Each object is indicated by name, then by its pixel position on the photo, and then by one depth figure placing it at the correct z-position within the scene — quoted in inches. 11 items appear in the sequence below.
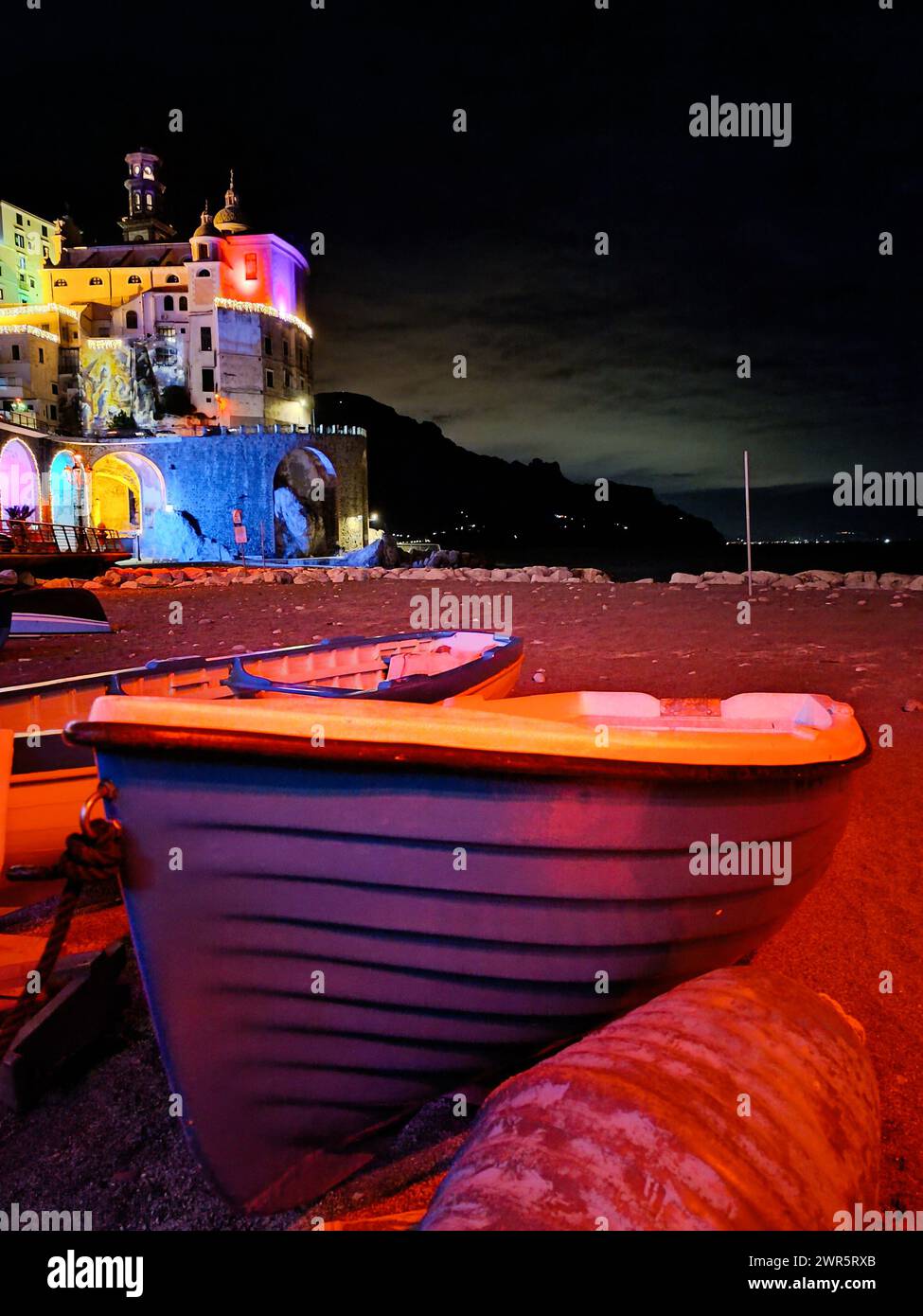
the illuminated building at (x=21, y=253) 2236.7
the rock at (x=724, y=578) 999.6
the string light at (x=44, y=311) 2070.6
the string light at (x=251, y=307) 1962.4
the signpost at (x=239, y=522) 1599.2
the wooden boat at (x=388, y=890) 90.5
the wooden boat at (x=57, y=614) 524.7
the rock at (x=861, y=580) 922.2
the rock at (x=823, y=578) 940.8
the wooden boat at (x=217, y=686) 147.1
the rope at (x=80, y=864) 87.0
